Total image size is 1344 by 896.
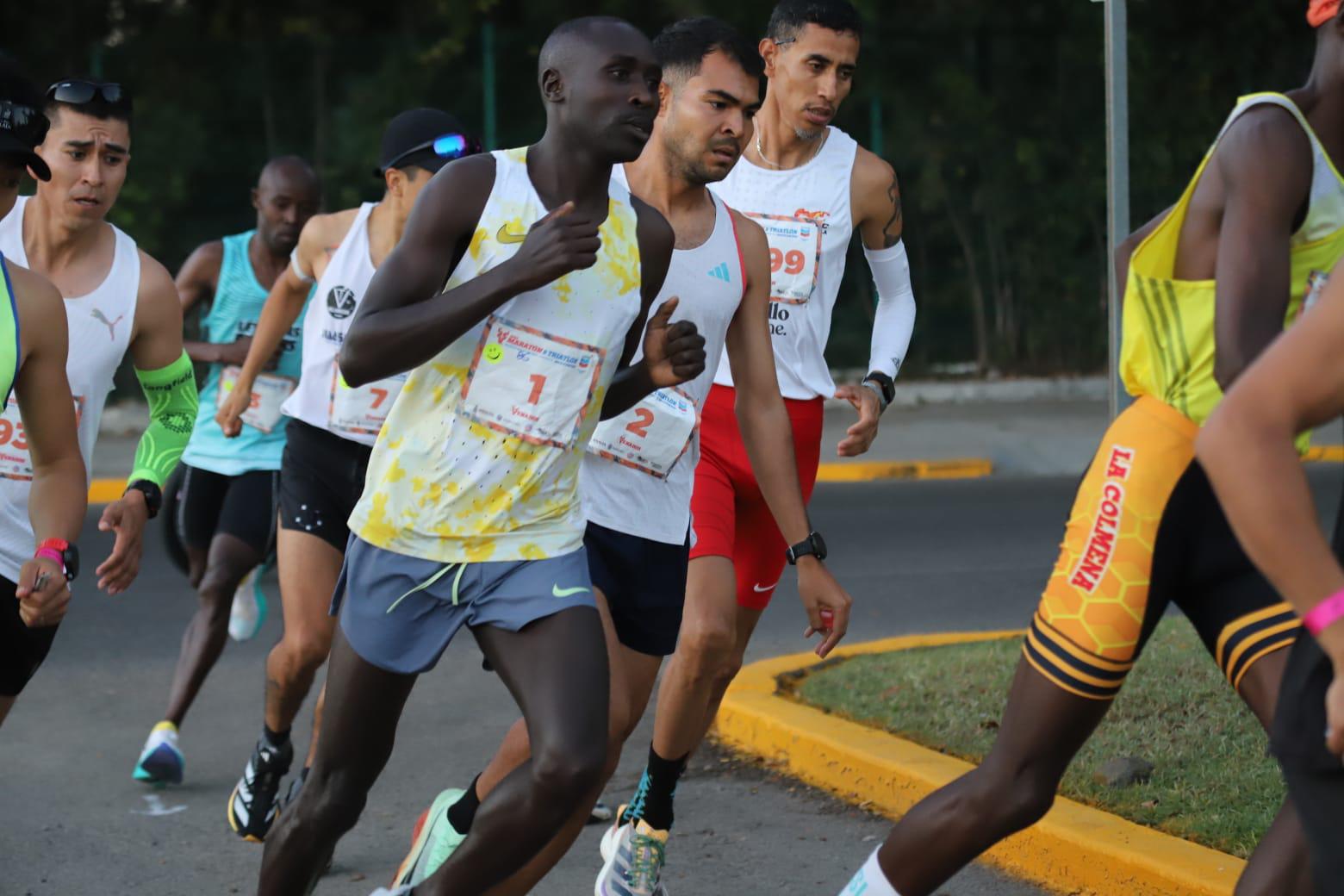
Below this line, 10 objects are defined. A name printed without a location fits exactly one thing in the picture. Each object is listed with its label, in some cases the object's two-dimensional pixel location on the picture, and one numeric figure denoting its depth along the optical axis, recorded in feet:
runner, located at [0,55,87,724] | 24.63
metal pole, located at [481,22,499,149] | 114.32
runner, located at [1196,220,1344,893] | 15.66
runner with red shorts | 33.30
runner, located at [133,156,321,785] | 42.29
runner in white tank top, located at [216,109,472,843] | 35.78
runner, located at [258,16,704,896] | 23.86
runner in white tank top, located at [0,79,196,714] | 30.14
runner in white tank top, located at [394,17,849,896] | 29.58
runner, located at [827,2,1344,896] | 21.97
